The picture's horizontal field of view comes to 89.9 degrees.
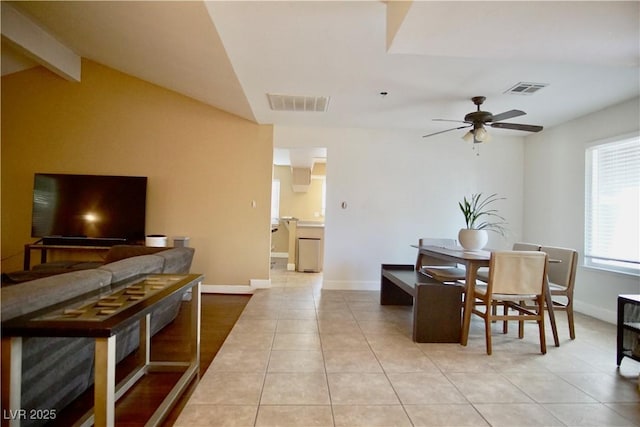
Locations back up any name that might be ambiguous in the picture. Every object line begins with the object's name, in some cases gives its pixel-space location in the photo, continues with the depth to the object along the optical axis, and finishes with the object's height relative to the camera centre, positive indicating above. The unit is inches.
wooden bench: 113.4 -33.0
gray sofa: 56.6 -28.9
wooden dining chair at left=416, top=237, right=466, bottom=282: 135.6 -22.7
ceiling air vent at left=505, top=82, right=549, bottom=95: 127.3 +55.0
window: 138.3 +9.1
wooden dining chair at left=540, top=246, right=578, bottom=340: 120.6 -20.5
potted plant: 201.2 +5.1
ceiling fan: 130.9 +40.2
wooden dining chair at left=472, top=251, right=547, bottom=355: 105.2 -20.0
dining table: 107.9 -21.7
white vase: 132.0 -7.5
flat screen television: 175.5 -0.2
